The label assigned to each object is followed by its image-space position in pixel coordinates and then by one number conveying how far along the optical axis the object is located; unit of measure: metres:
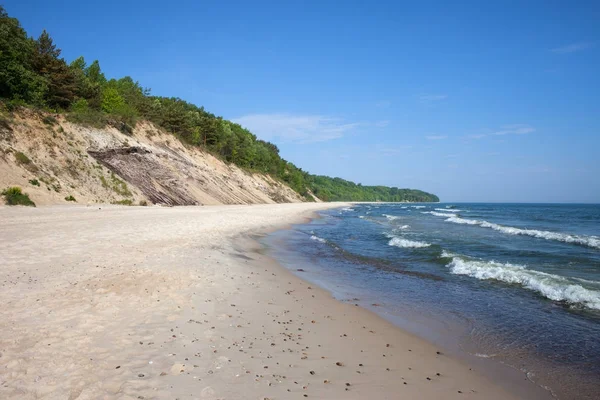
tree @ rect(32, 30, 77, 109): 32.81
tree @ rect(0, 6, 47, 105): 27.12
